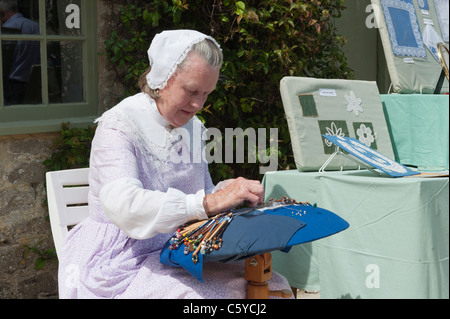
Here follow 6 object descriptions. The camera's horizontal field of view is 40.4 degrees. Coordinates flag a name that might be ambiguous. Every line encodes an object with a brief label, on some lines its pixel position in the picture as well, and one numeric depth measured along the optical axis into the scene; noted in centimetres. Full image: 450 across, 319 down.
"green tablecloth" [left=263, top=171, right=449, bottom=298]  239
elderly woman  182
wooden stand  189
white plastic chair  239
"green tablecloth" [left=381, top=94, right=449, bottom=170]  324
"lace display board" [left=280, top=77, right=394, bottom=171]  286
